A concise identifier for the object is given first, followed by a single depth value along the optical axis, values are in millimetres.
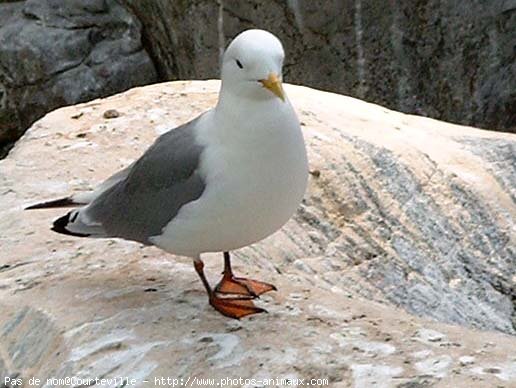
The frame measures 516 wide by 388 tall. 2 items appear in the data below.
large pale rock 3898
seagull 4002
